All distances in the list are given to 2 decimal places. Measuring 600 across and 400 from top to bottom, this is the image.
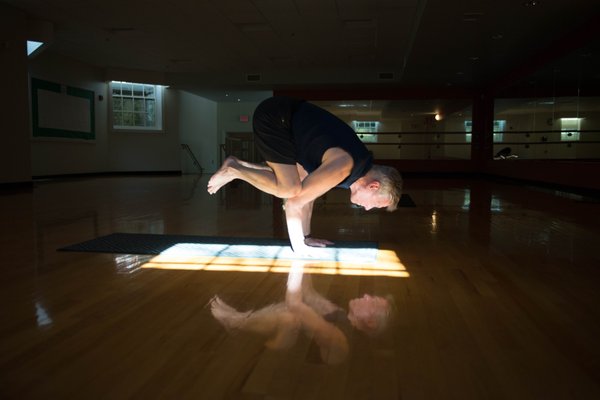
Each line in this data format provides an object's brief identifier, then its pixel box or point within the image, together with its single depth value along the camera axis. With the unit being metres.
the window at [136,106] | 14.31
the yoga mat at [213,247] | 2.71
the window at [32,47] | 9.38
